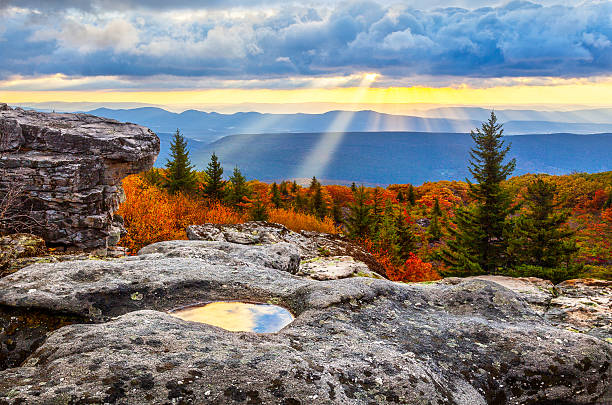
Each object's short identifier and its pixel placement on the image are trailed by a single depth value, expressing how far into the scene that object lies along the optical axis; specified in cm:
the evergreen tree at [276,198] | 5728
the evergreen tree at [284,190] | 7834
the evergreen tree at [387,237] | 2994
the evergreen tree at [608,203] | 5541
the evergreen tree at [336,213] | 6062
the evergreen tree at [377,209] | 3553
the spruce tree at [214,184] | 4119
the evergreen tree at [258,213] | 3241
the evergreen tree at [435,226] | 5203
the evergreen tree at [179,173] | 4178
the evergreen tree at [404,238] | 3285
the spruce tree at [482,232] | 2231
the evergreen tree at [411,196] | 7538
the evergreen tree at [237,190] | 4197
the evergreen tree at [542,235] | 1934
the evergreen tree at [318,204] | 5245
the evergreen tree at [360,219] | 3403
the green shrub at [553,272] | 1780
